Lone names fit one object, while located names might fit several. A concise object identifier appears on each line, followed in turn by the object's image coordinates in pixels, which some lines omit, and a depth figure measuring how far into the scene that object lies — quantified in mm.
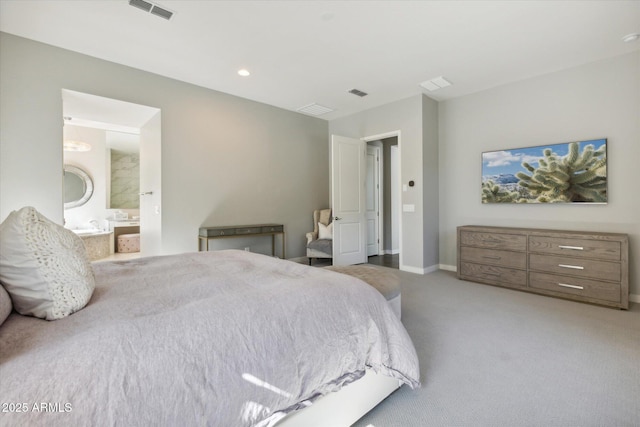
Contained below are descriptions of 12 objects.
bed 757
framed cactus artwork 3471
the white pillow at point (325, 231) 5301
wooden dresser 3055
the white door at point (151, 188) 3986
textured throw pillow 1041
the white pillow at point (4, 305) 949
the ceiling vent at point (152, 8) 2471
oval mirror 6297
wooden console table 4164
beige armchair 5102
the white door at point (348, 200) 4973
